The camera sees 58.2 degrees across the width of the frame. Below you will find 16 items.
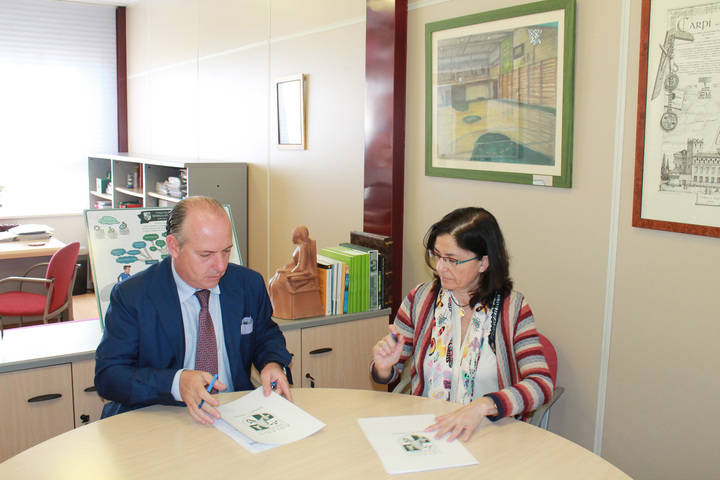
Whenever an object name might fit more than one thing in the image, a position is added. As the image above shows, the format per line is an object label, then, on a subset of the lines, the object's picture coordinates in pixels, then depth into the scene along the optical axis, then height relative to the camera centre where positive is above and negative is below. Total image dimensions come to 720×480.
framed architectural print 2.24 +0.21
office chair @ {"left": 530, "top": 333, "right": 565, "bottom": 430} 2.46 -0.88
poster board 2.93 -0.33
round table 1.62 -0.74
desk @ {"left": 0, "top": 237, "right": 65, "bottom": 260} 5.25 -0.65
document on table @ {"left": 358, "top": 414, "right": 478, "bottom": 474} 1.67 -0.74
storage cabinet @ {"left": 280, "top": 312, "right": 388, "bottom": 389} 3.28 -0.93
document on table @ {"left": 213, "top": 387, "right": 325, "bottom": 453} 1.79 -0.73
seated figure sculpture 3.24 -0.56
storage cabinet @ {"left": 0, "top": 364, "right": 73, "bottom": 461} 2.48 -0.92
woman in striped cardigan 2.24 -0.54
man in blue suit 1.98 -0.52
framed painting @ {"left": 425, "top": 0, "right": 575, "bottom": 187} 2.74 +0.37
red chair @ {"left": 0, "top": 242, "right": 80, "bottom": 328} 4.71 -0.94
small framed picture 4.40 +0.43
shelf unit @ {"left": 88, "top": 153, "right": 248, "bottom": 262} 4.96 -0.07
